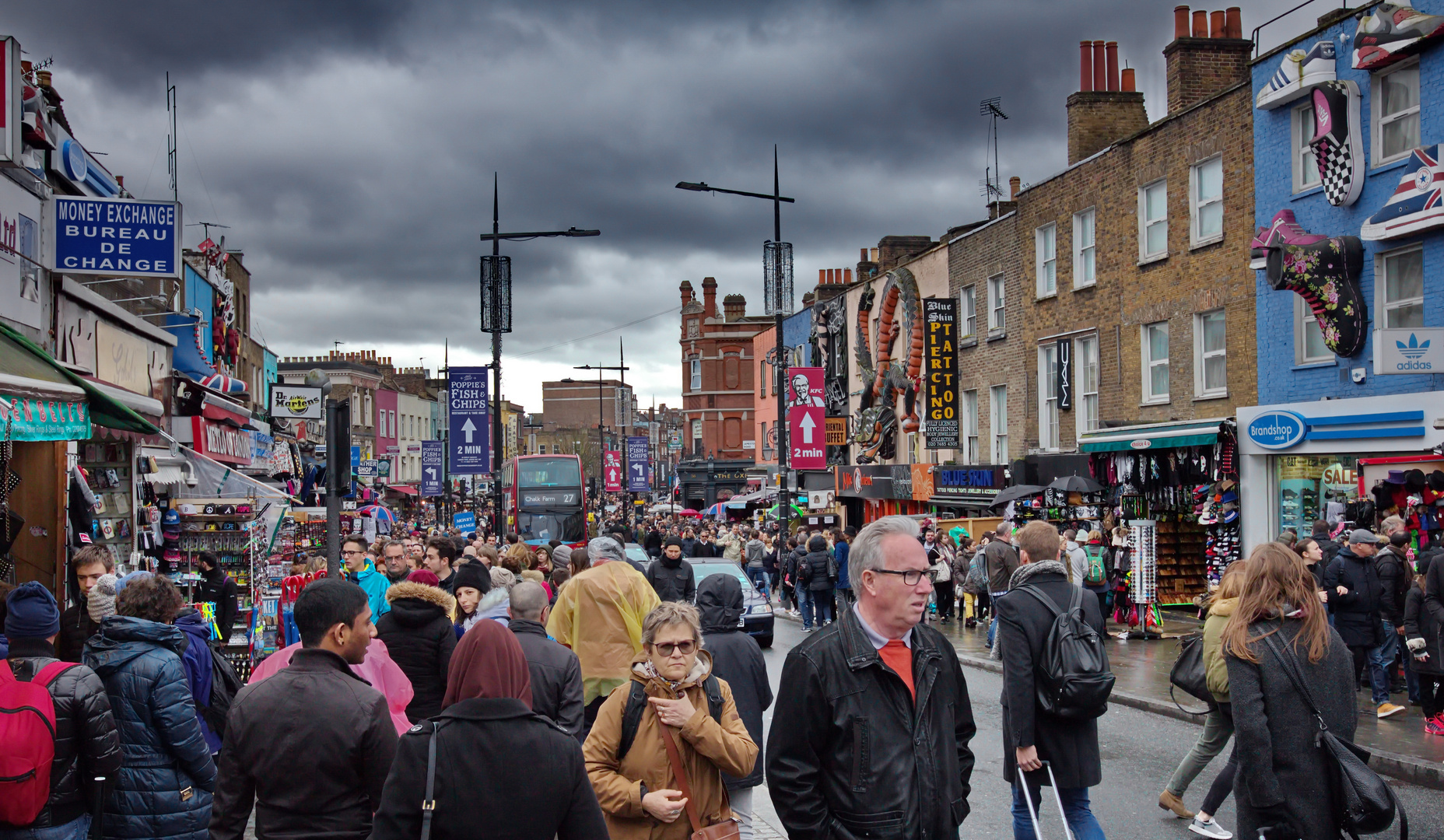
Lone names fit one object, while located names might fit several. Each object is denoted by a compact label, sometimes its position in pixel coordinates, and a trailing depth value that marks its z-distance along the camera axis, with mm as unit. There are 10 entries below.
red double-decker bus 35406
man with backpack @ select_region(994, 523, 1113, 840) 5664
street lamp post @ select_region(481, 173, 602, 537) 24250
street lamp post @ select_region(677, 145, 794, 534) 24641
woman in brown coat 4355
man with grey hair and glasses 3793
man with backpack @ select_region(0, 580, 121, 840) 4684
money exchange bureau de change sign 12391
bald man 5609
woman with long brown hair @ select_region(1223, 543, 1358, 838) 5031
